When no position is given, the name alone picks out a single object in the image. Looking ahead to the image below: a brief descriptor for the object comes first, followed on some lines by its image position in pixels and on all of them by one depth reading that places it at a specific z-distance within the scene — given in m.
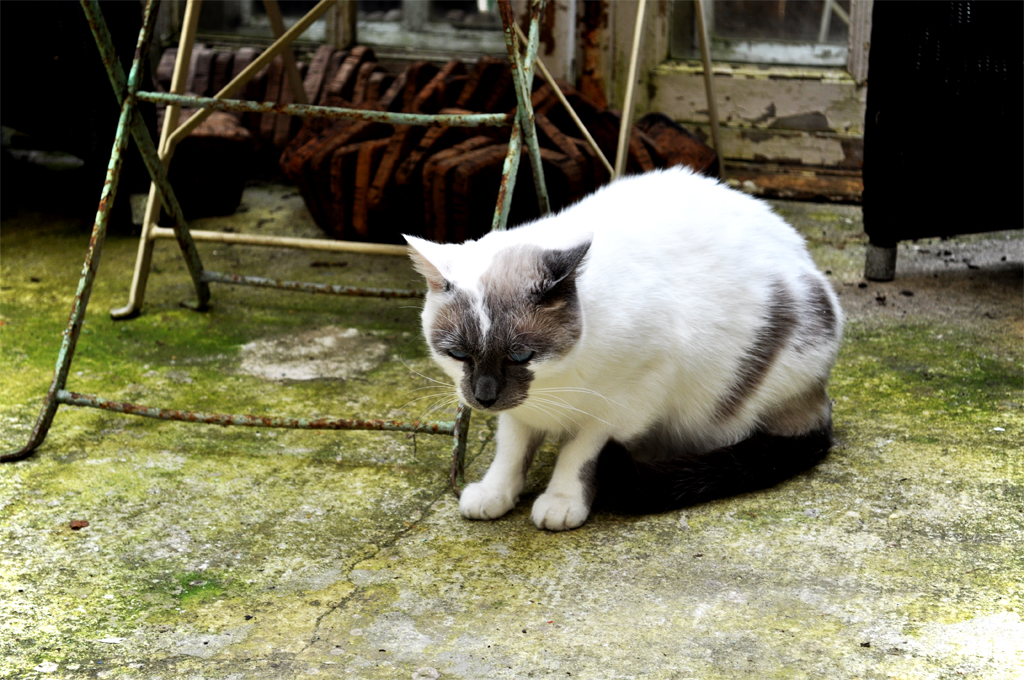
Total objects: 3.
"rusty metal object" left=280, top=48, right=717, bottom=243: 3.37
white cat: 1.88
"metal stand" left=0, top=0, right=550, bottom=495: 2.25
